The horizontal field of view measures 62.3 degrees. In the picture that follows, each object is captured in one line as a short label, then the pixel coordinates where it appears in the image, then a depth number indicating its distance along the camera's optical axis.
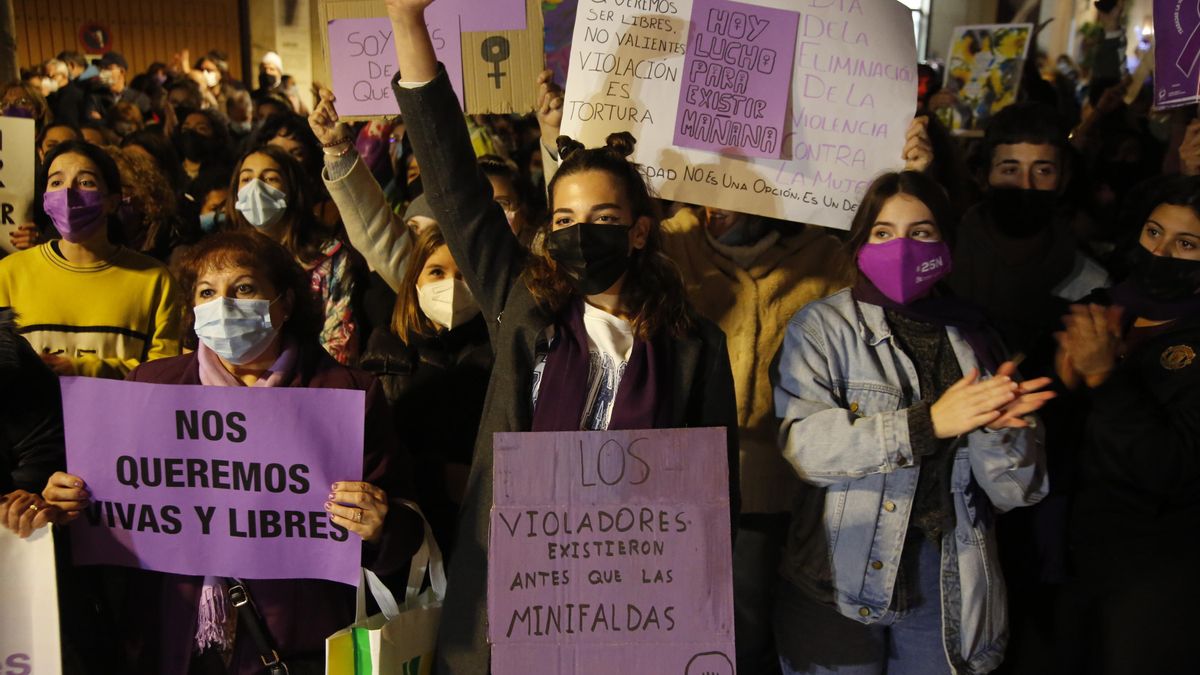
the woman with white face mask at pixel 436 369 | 2.97
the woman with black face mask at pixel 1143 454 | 2.61
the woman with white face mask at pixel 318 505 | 2.41
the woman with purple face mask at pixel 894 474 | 2.50
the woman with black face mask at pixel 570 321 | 2.37
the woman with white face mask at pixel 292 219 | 3.77
